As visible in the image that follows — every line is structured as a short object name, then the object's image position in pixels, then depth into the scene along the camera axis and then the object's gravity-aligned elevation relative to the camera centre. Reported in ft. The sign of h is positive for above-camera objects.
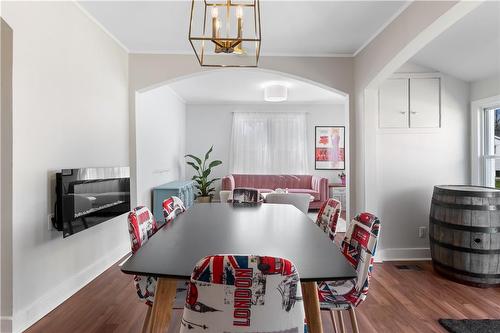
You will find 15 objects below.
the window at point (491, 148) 11.01 +0.65
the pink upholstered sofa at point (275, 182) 22.87 -1.29
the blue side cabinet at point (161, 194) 15.38 -1.49
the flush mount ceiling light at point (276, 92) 17.43 +4.47
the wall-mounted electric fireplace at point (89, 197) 7.52 -0.93
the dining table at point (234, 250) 3.60 -1.26
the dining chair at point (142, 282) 5.10 -2.08
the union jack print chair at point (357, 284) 4.88 -2.06
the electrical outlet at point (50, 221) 7.47 -1.42
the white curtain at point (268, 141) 23.84 +1.94
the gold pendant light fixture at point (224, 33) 5.71 +4.70
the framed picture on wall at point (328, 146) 24.00 +1.61
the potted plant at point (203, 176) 21.53 -0.76
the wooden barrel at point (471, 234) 8.65 -2.12
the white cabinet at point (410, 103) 11.45 +2.47
